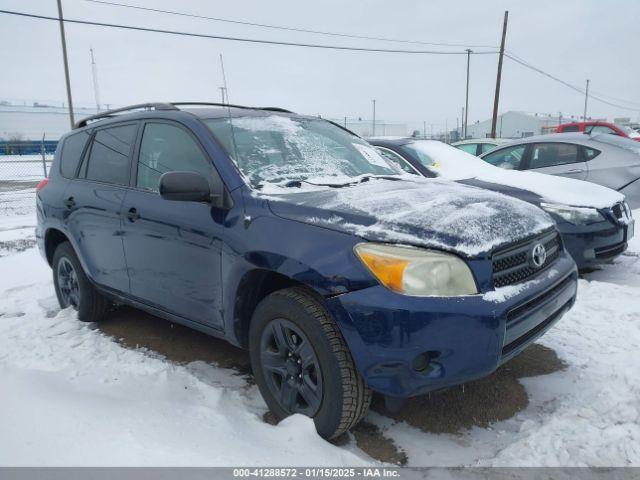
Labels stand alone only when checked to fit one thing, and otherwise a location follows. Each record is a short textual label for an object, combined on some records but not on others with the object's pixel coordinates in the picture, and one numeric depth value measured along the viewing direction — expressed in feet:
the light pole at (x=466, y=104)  138.88
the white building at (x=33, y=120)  174.81
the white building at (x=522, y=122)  223.10
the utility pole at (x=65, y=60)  68.30
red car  45.17
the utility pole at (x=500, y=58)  79.82
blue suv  6.91
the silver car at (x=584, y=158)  21.17
